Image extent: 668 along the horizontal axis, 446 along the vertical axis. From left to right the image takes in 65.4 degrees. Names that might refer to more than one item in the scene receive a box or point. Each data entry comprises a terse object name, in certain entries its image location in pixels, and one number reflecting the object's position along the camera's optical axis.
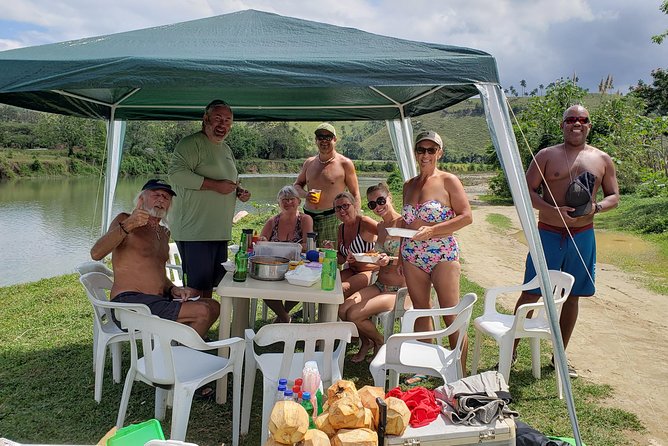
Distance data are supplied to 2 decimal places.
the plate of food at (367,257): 3.34
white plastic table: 2.67
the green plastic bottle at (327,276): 2.78
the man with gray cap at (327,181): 4.39
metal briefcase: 1.78
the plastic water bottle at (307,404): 1.77
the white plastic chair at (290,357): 2.22
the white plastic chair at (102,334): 2.87
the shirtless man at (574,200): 3.28
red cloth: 1.87
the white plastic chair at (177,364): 2.25
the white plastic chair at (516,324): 2.96
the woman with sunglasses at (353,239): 3.73
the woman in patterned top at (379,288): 3.34
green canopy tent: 2.46
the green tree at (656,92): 21.64
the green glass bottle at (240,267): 2.85
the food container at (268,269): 2.90
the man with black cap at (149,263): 2.81
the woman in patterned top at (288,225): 3.93
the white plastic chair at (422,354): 2.58
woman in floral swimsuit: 3.07
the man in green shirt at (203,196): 3.60
